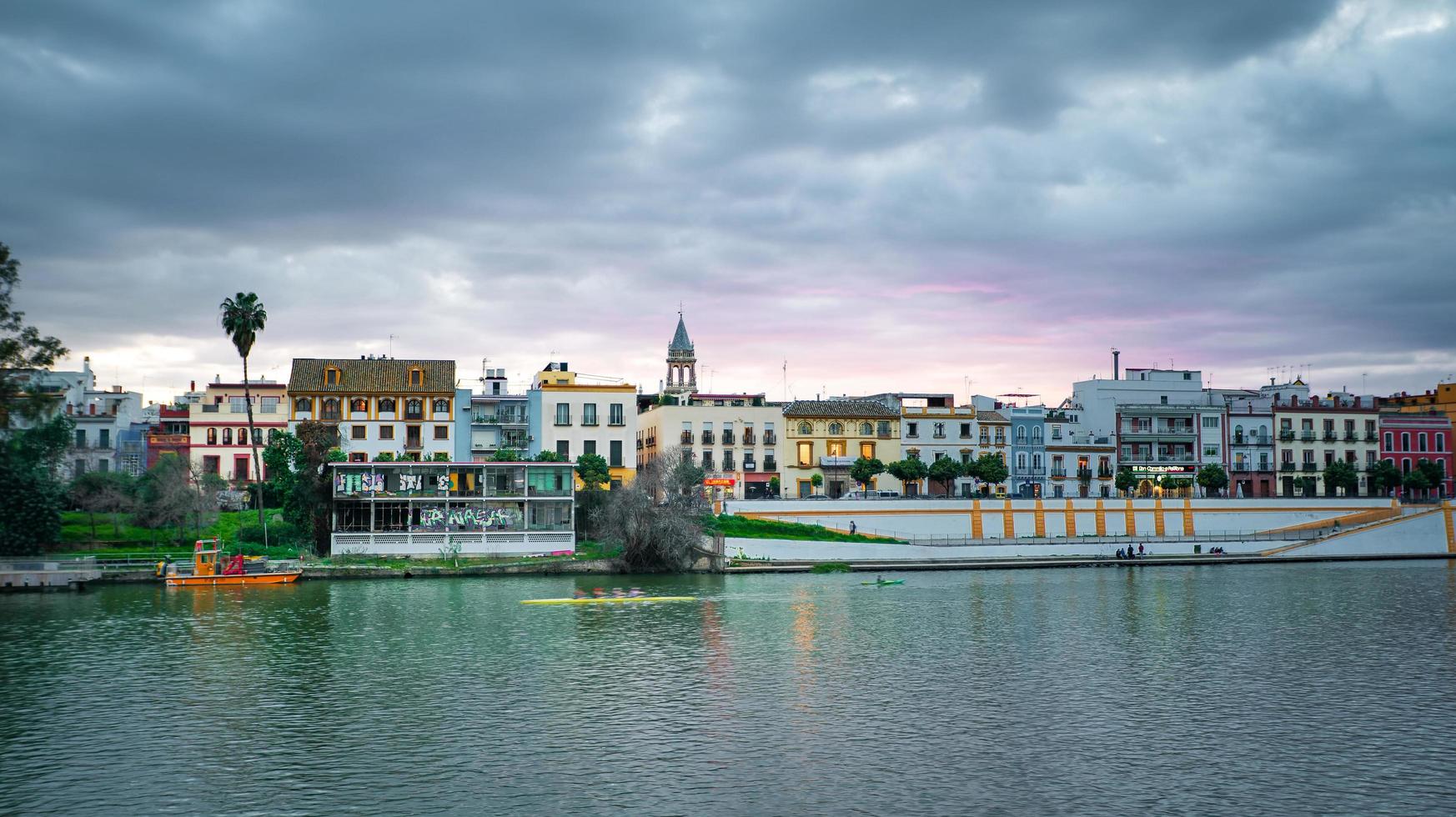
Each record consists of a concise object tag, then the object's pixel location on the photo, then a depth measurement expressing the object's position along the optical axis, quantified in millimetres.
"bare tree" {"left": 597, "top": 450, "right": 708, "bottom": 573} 83500
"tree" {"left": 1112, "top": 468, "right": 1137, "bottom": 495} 114438
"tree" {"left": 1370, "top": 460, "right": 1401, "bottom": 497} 122188
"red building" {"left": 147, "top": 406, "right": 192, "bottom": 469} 110938
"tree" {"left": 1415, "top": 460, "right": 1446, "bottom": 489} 122062
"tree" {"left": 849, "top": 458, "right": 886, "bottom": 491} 107938
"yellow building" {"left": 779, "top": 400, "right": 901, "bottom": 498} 113250
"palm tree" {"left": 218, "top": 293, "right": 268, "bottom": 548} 86688
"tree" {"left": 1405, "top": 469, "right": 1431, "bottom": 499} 121294
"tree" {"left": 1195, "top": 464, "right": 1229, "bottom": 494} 116125
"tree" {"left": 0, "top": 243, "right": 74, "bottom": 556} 69062
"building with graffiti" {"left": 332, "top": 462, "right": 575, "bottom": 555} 86000
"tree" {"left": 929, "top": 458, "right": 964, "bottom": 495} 110812
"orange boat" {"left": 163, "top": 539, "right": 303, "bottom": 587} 76875
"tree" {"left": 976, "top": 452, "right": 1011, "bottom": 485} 109062
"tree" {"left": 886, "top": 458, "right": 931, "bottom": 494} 108188
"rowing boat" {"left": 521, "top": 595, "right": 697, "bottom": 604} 66938
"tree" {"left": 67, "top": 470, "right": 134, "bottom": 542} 85312
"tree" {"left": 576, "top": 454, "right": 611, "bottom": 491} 101562
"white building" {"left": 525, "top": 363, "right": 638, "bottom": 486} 110062
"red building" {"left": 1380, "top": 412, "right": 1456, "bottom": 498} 130250
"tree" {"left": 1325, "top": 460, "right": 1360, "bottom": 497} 119750
